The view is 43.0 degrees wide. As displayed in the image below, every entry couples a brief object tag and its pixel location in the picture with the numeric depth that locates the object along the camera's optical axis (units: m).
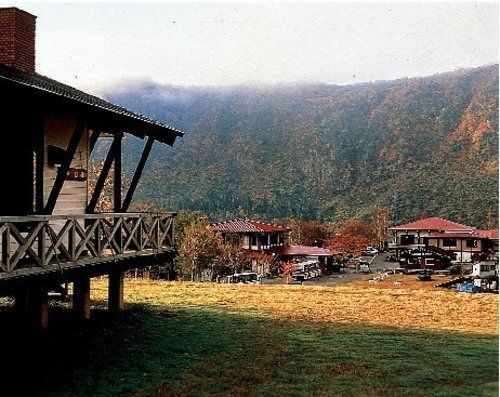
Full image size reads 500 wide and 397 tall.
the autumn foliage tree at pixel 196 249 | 48.62
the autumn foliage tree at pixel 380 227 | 85.88
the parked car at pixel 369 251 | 81.44
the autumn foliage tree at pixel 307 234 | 82.19
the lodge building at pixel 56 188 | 10.54
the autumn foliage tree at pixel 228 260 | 52.53
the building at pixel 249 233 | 60.53
